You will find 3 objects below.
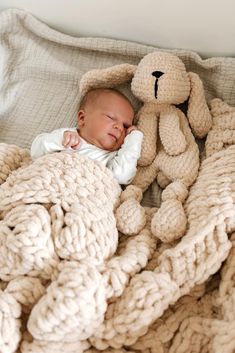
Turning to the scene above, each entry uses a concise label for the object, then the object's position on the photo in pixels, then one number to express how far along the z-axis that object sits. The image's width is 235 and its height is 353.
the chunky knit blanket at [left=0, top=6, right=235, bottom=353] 0.85
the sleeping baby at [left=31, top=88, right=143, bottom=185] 1.18
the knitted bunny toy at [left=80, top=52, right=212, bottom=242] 1.16
